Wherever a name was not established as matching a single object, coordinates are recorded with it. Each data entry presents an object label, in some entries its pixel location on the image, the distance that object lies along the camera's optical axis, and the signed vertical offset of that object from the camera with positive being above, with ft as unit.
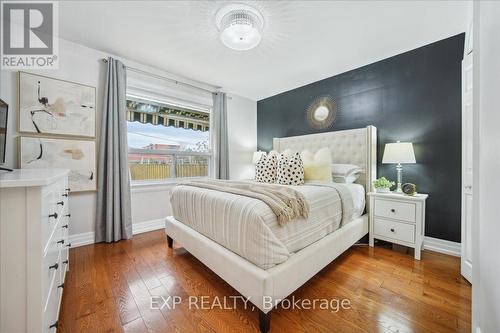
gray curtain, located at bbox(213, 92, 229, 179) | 12.02 +1.79
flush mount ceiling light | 5.76 +4.32
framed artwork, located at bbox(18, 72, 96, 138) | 6.77 +2.17
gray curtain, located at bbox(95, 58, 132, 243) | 8.08 -0.04
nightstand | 6.59 -1.89
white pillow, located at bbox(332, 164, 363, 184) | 8.48 -0.31
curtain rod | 8.98 +4.47
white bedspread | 4.03 -1.41
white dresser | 2.33 -1.12
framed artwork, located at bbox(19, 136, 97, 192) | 6.82 +0.30
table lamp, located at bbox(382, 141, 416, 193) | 6.99 +0.48
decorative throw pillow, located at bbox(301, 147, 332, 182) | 8.36 -0.01
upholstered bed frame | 3.85 -2.25
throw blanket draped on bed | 4.30 -0.78
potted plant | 7.58 -0.74
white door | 5.55 +0.10
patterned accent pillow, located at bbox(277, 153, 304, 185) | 7.97 -0.22
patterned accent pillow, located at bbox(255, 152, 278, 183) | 8.77 -0.16
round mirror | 10.50 +3.02
